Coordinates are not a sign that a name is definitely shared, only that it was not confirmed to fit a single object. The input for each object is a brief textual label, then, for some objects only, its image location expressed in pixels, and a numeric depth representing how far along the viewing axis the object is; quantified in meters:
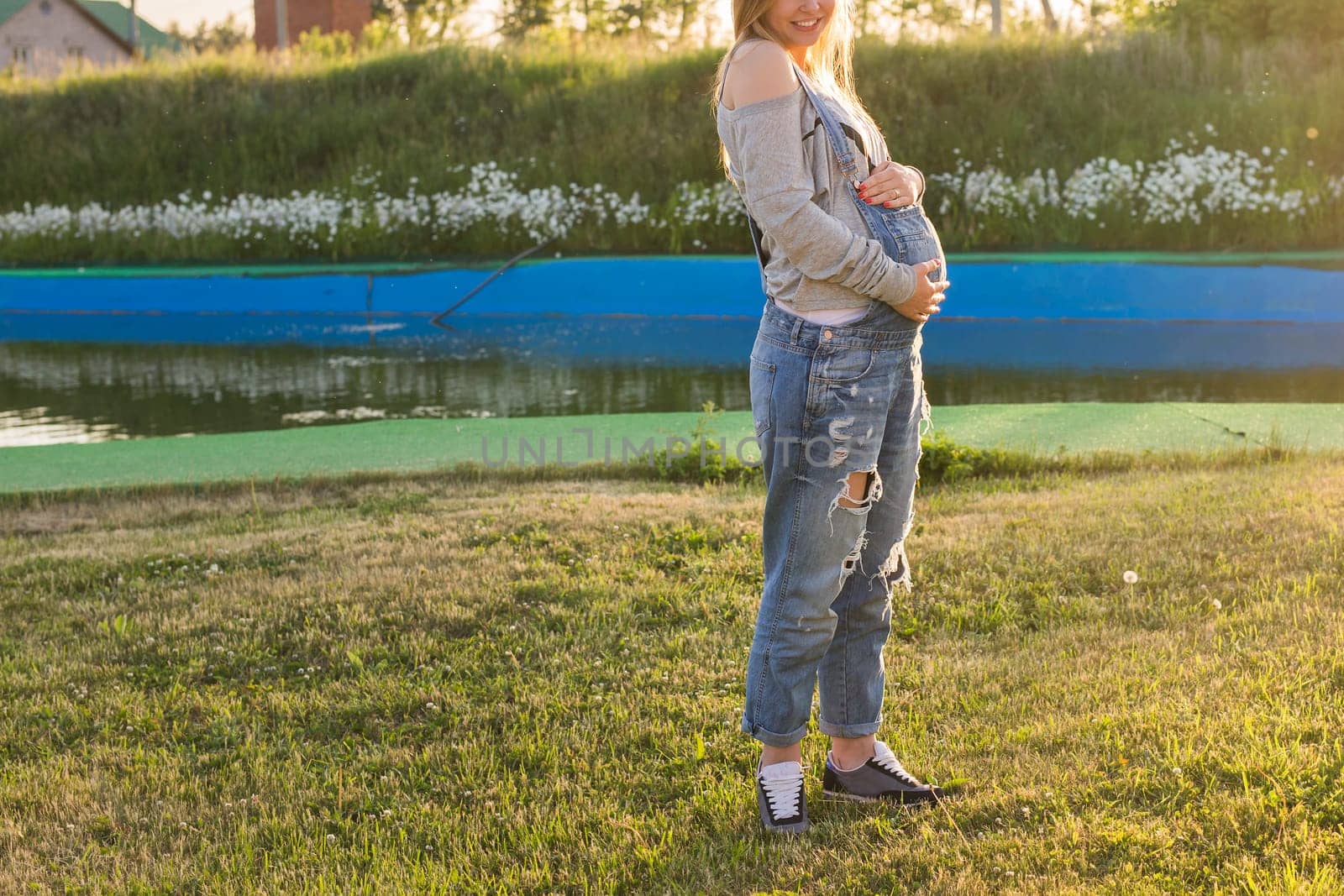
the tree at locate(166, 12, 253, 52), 45.84
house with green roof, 43.03
